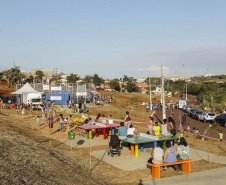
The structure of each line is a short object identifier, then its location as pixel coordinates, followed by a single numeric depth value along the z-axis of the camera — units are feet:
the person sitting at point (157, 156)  33.60
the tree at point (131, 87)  333.42
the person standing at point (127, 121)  60.18
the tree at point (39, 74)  489.26
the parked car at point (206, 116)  113.42
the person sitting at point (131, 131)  47.83
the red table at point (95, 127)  55.10
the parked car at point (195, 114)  124.20
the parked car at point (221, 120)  99.18
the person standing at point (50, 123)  64.89
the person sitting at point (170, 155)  34.21
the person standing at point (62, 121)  66.74
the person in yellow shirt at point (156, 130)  48.16
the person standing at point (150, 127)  55.25
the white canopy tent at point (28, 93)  127.24
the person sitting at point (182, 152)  35.83
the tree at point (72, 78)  374.26
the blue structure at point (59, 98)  142.72
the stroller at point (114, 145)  42.75
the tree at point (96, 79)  387.39
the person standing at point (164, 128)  50.29
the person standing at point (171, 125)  51.20
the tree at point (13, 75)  289.53
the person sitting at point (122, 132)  47.62
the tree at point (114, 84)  352.08
